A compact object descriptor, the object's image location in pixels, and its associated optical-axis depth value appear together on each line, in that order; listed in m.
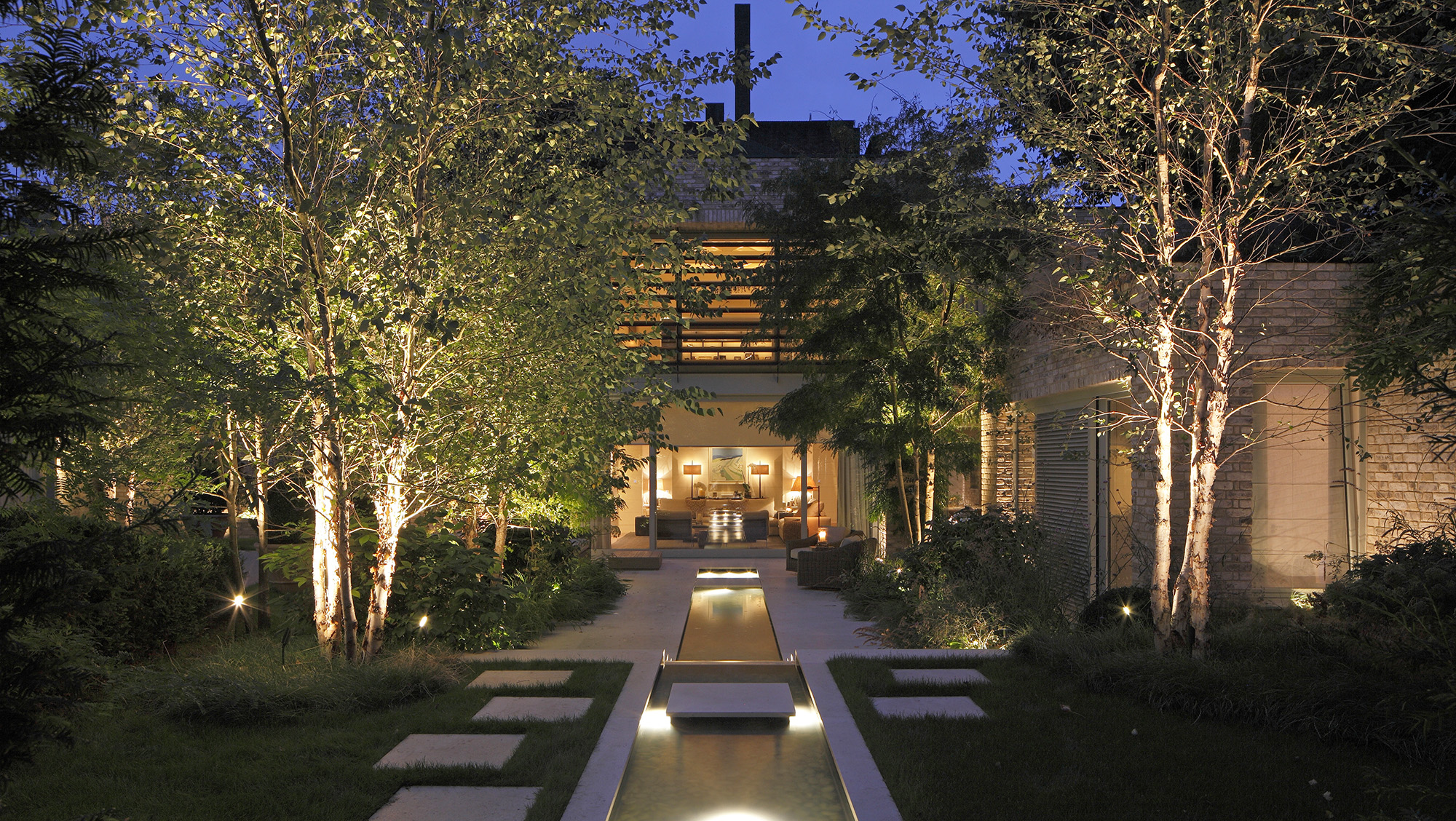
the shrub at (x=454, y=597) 7.57
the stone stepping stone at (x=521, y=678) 6.59
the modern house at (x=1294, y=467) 7.66
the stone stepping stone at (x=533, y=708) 5.68
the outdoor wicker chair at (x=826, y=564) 12.62
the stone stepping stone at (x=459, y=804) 4.02
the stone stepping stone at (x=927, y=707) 5.64
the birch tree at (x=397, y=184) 5.49
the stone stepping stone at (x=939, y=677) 6.48
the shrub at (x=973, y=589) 8.03
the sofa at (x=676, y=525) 18.53
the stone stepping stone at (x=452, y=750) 4.75
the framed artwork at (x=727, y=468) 22.06
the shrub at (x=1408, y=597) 4.78
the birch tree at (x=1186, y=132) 5.81
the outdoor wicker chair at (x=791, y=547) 14.64
